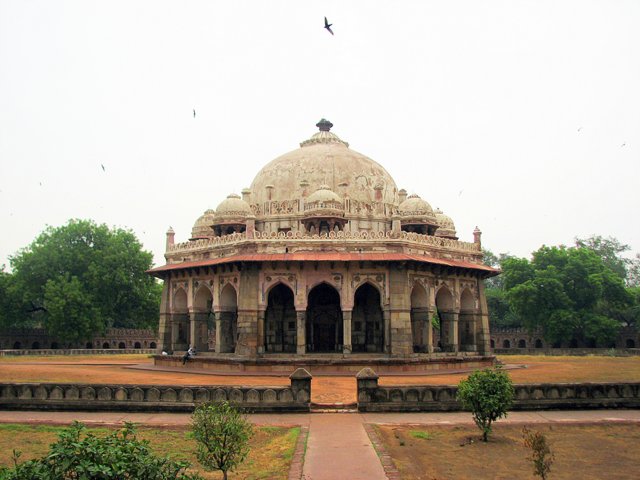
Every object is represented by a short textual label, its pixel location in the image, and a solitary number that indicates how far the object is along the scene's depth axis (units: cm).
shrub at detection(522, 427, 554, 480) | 843
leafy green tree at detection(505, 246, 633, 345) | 4875
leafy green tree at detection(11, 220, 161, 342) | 4594
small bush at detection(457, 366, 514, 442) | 1207
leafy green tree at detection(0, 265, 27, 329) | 4884
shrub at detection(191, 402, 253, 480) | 866
